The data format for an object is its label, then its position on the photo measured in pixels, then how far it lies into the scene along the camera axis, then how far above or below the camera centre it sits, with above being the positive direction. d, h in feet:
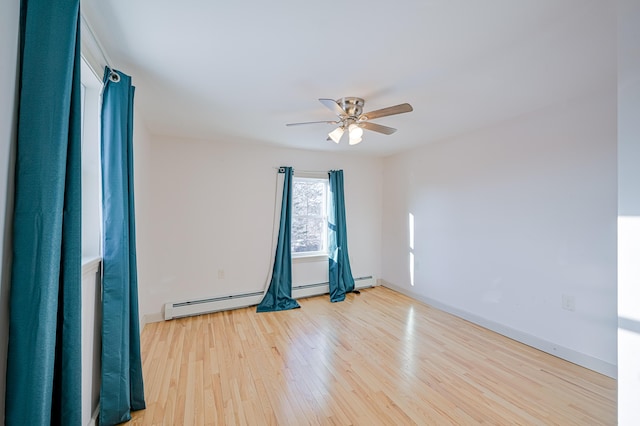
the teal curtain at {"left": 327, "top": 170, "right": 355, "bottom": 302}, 13.97 -0.81
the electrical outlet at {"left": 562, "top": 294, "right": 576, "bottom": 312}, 7.89 -2.28
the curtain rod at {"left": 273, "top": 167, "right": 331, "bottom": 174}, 13.00 +2.40
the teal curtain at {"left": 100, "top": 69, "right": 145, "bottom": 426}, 5.22 -0.78
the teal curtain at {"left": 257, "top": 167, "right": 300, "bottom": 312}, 12.39 -2.25
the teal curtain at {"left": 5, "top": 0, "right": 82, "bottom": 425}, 2.90 +0.06
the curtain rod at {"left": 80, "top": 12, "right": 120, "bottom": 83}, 4.45 +3.09
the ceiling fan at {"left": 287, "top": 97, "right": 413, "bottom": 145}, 6.79 +2.76
